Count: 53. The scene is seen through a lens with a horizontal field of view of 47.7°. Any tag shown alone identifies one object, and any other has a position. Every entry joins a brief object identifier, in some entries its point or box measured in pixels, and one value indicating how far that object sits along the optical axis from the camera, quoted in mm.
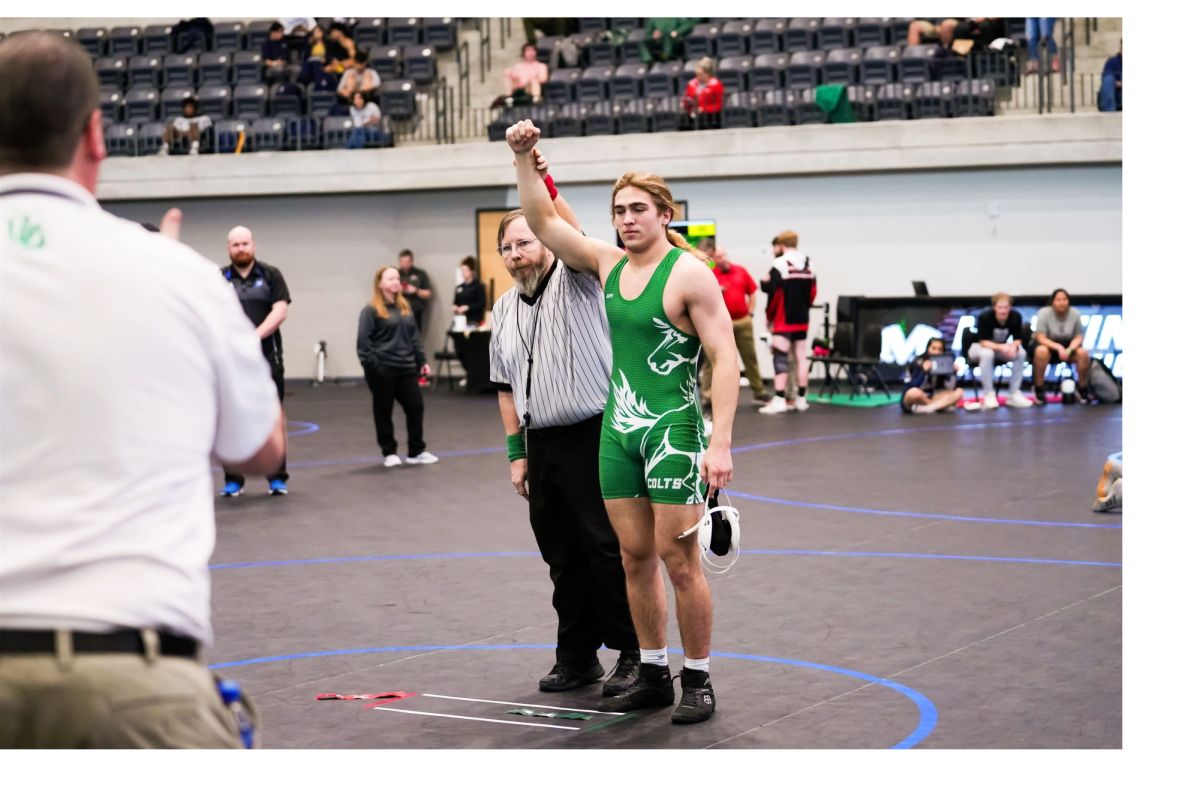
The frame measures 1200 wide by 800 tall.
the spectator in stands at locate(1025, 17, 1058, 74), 19812
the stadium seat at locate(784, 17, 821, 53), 22078
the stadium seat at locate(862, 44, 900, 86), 20469
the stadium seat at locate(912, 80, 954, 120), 19469
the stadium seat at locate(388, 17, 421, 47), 24641
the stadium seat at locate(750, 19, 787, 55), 22219
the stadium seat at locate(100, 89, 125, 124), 24328
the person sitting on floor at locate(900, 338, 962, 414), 15711
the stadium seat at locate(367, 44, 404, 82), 23875
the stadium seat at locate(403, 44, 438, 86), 23797
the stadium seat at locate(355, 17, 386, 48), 24953
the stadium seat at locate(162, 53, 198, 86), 24906
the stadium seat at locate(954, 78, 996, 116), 19438
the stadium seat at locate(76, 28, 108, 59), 26141
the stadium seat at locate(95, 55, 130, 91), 25188
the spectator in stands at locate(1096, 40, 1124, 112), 18609
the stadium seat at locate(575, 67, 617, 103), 21953
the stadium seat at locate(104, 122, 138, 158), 22953
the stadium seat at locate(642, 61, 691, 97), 21453
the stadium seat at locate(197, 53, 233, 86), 24766
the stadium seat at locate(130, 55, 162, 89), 25047
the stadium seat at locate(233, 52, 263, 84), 24547
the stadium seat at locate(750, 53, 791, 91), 20875
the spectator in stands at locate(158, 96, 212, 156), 22625
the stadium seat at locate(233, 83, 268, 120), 23500
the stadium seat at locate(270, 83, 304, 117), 23312
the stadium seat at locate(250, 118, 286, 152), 22453
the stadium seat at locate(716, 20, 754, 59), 22406
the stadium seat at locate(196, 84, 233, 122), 23859
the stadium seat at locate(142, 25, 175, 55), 26047
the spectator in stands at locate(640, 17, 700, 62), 22578
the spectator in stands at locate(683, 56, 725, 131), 20141
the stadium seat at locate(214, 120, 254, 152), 22578
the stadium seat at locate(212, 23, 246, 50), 25891
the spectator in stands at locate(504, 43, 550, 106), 22281
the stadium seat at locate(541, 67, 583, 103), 22125
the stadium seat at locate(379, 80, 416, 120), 22859
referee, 5059
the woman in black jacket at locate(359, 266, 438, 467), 11617
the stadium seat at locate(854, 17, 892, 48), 21453
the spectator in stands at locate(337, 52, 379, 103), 23078
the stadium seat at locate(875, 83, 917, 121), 19547
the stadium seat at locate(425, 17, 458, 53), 24297
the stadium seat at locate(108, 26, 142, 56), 26125
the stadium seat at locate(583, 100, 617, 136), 20953
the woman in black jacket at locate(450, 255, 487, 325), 20688
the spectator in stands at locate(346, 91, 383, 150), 22141
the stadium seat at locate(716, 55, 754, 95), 21078
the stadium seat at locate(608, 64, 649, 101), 21703
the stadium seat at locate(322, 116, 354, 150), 22312
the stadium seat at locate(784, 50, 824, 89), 20766
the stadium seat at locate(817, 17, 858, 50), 21734
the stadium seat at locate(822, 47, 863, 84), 20391
